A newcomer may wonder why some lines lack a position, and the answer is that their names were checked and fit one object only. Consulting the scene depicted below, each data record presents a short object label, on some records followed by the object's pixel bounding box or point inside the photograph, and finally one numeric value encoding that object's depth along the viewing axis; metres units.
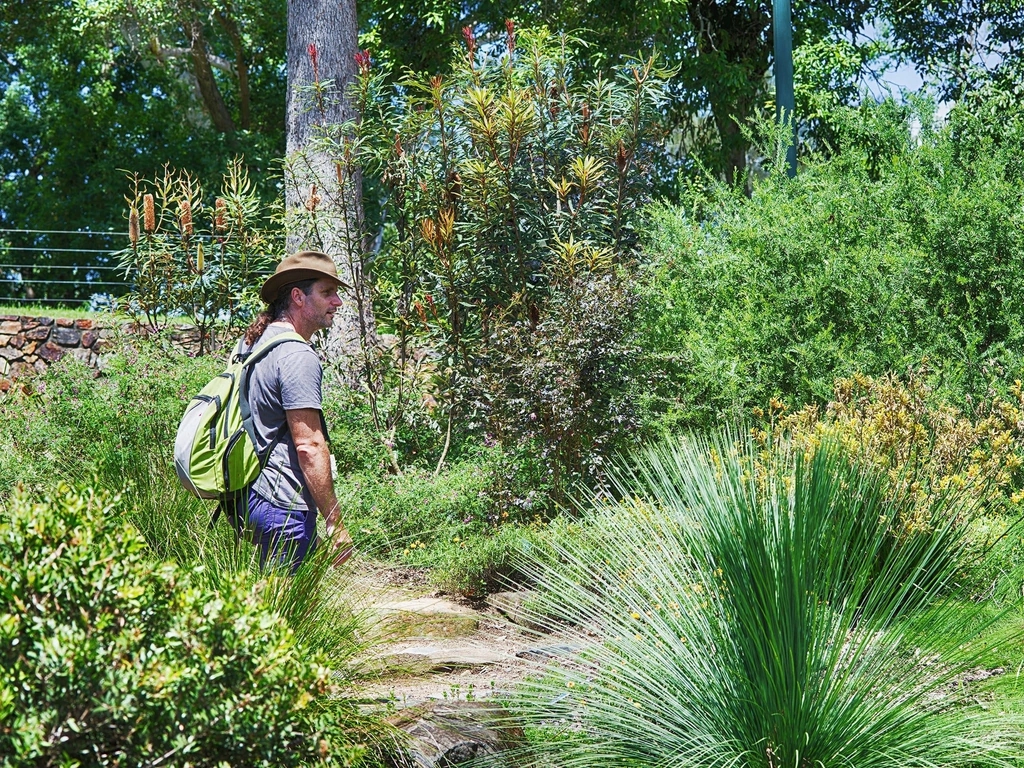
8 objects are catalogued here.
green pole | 9.18
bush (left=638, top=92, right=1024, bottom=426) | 6.89
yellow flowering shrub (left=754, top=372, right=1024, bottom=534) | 4.45
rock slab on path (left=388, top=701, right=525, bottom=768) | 3.49
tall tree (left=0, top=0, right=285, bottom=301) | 20.80
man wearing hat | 3.78
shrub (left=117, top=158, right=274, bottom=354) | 8.45
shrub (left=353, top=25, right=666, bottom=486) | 7.21
